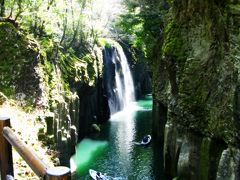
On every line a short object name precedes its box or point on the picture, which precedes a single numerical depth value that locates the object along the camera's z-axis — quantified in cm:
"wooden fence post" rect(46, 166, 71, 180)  163
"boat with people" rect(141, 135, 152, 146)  1593
